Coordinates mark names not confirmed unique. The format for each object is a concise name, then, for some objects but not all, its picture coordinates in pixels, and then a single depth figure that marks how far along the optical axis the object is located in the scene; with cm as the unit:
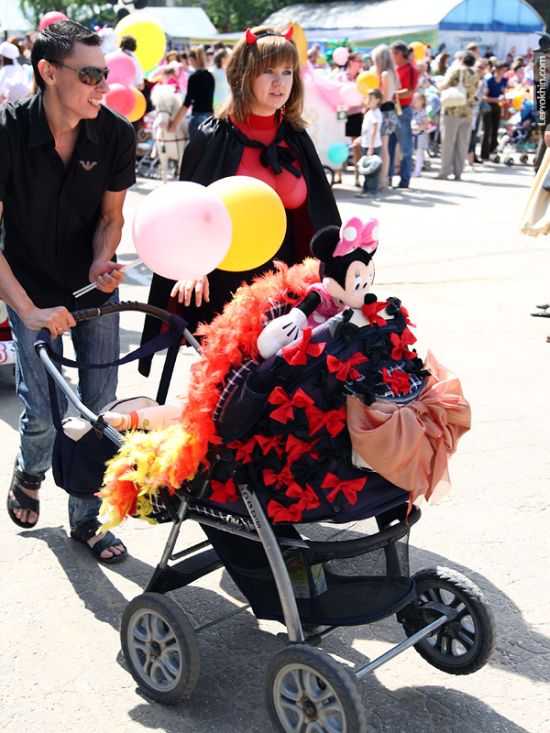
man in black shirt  320
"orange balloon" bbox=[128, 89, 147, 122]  802
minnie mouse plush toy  255
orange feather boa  254
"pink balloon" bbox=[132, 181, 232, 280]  281
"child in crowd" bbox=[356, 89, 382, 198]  1291
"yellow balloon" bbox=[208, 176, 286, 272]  313
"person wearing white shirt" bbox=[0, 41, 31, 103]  755
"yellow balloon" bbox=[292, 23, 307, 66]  1050
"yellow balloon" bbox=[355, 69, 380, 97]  1309
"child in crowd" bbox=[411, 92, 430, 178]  1562
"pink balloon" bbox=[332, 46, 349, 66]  1647
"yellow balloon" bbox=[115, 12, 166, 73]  981
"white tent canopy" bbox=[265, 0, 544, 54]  3084
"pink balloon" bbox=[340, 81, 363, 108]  1319
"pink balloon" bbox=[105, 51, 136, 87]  812
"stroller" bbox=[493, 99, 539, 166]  1833
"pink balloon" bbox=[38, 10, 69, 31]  600
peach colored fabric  242
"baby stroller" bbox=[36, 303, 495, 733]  252
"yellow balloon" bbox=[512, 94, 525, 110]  1986
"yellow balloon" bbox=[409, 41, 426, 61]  1927
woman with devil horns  360
